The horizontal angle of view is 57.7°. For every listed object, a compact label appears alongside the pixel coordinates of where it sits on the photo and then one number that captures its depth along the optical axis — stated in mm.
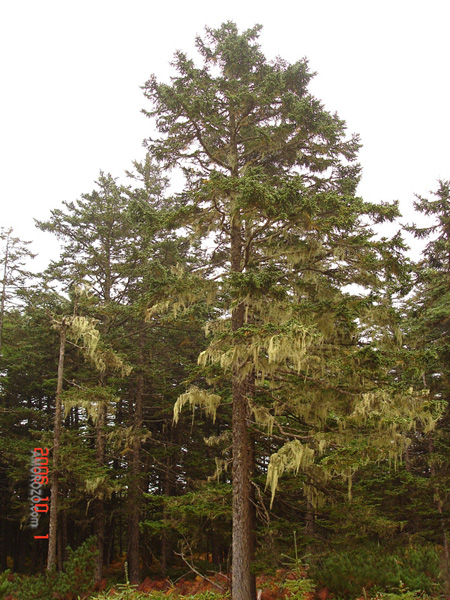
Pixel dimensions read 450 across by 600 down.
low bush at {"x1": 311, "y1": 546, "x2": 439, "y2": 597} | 9477
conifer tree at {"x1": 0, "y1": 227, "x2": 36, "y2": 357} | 18703
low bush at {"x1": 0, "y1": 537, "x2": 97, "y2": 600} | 10945
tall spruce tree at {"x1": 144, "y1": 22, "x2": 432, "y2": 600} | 8547
